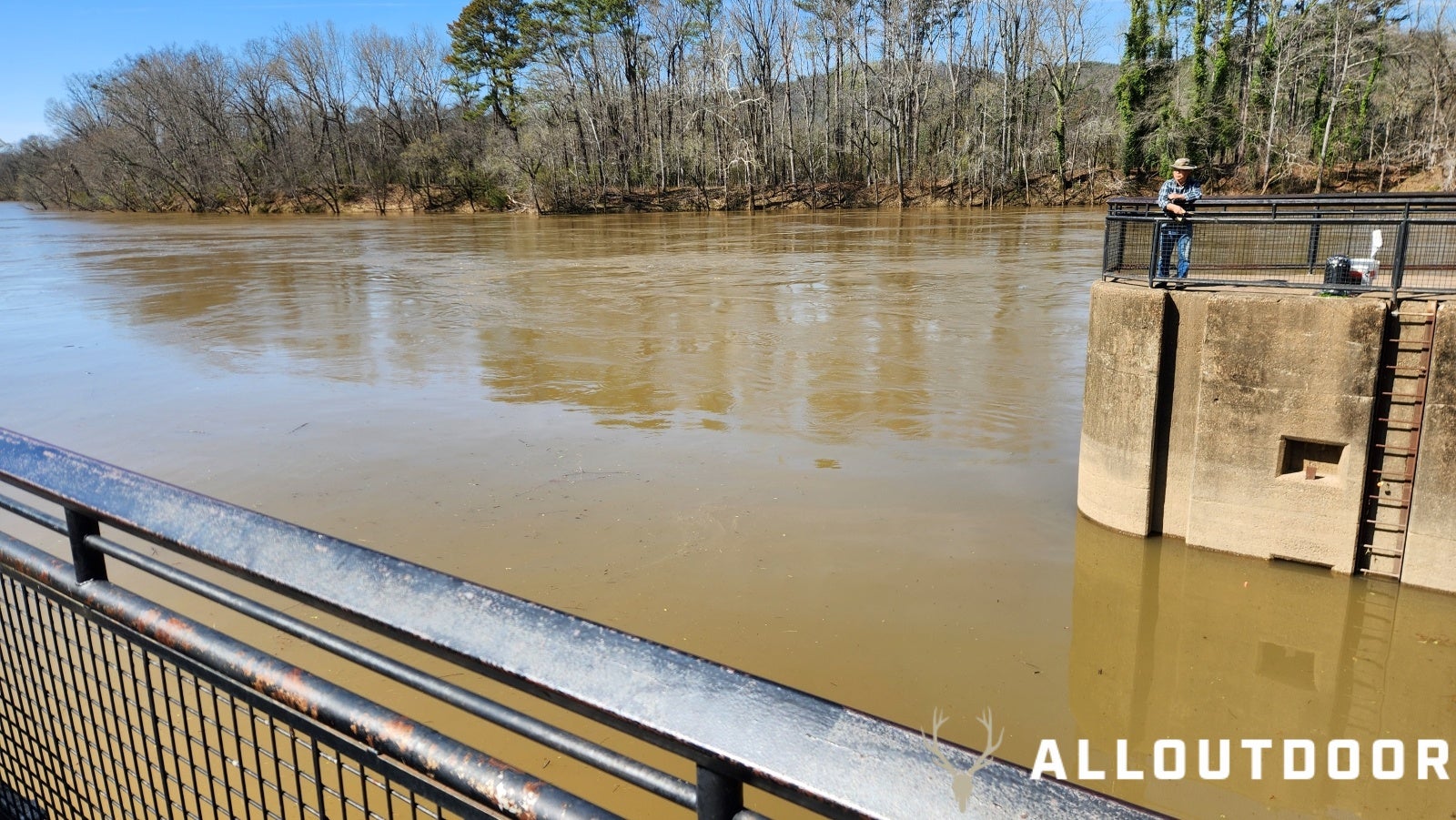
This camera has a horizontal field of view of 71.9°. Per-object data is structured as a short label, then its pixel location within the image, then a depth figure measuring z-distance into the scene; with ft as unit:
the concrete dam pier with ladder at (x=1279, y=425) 28.07
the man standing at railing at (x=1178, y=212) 32.71
